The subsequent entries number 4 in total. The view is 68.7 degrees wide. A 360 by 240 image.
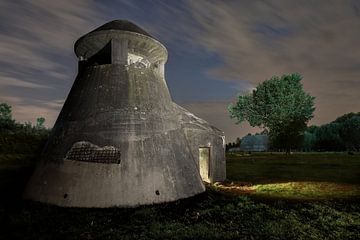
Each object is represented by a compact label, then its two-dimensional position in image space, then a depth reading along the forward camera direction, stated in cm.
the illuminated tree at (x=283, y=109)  3912
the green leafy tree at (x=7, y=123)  4385
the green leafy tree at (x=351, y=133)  6125
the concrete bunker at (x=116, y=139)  813
